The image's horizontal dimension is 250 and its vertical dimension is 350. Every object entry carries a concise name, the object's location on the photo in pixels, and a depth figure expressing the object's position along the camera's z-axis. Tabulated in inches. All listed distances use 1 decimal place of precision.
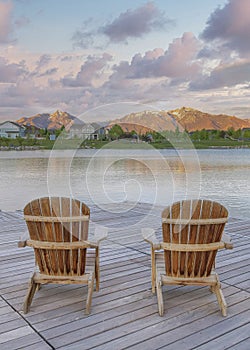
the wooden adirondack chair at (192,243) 95.0
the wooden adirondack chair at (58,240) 96.4
